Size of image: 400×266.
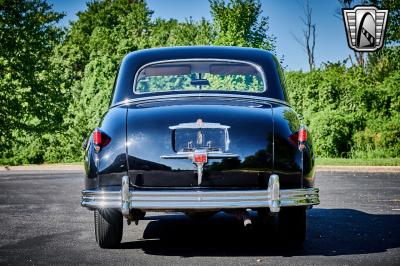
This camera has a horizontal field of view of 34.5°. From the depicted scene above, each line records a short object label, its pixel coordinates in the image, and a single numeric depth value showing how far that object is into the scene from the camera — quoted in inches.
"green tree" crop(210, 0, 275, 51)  1006.6
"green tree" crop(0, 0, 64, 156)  1066.1
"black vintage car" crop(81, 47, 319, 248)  206.2
